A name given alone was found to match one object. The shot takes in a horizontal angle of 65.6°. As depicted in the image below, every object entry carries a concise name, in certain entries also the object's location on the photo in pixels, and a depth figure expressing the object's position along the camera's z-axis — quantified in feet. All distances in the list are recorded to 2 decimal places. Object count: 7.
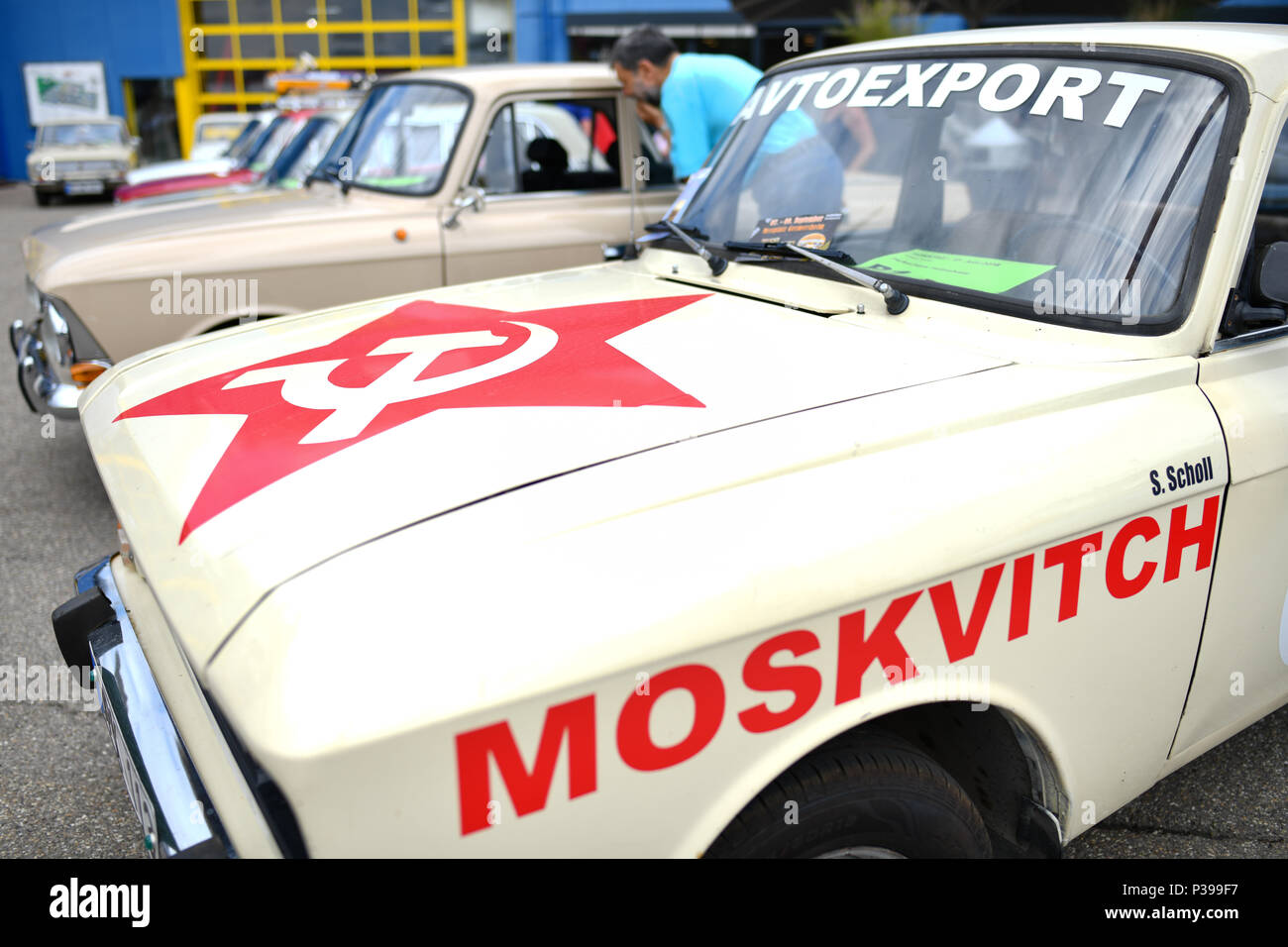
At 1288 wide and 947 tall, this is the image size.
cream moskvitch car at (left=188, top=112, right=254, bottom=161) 51.39
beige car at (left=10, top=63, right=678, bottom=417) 13.84
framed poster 86.12
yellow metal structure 77.20
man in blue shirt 14.53
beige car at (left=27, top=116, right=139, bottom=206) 65.05
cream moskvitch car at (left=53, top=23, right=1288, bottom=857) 4.11
